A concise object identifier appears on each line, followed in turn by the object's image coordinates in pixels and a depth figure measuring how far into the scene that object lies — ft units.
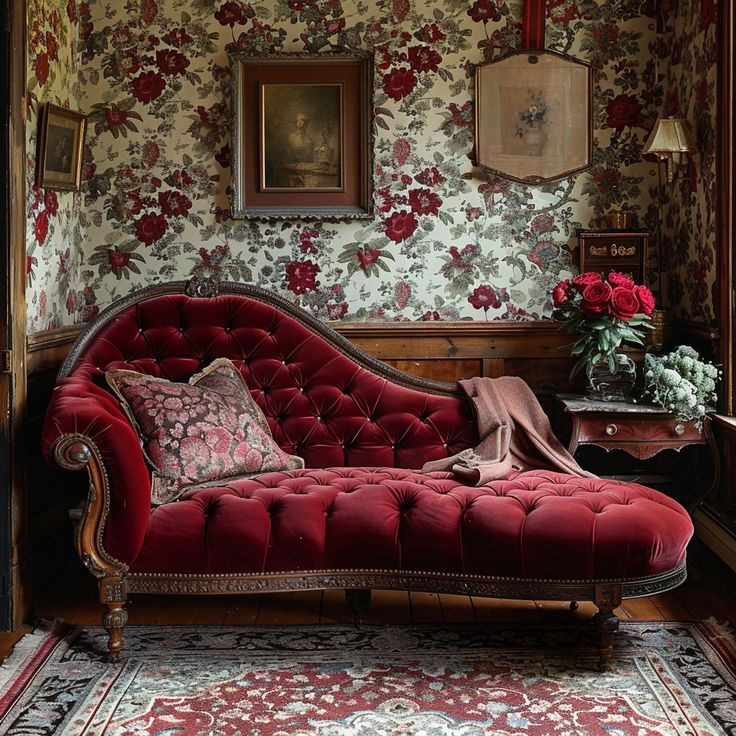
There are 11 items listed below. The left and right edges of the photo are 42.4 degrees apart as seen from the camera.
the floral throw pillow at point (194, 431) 10.39
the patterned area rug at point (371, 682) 8.21
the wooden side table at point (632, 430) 11.61
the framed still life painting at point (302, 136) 13.15
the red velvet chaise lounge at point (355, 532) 9.27
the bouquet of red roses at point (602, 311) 11.94
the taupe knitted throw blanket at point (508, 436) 11.41
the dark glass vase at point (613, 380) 12.25
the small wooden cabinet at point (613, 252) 13.32
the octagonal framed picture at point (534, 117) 13.19
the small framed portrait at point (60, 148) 11.66
